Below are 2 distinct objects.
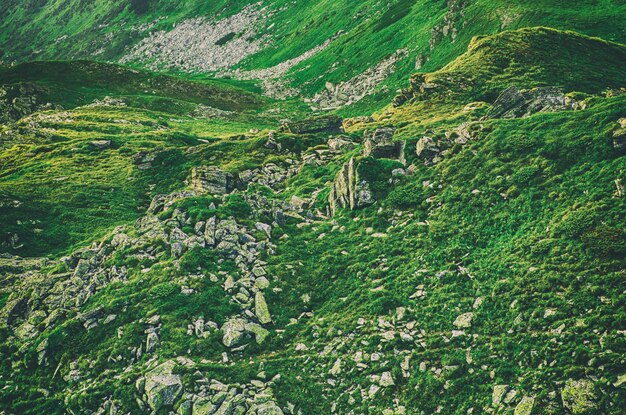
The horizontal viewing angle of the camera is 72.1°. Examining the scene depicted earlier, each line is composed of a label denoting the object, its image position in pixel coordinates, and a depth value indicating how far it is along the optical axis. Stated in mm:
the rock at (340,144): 49728
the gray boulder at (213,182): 45719
